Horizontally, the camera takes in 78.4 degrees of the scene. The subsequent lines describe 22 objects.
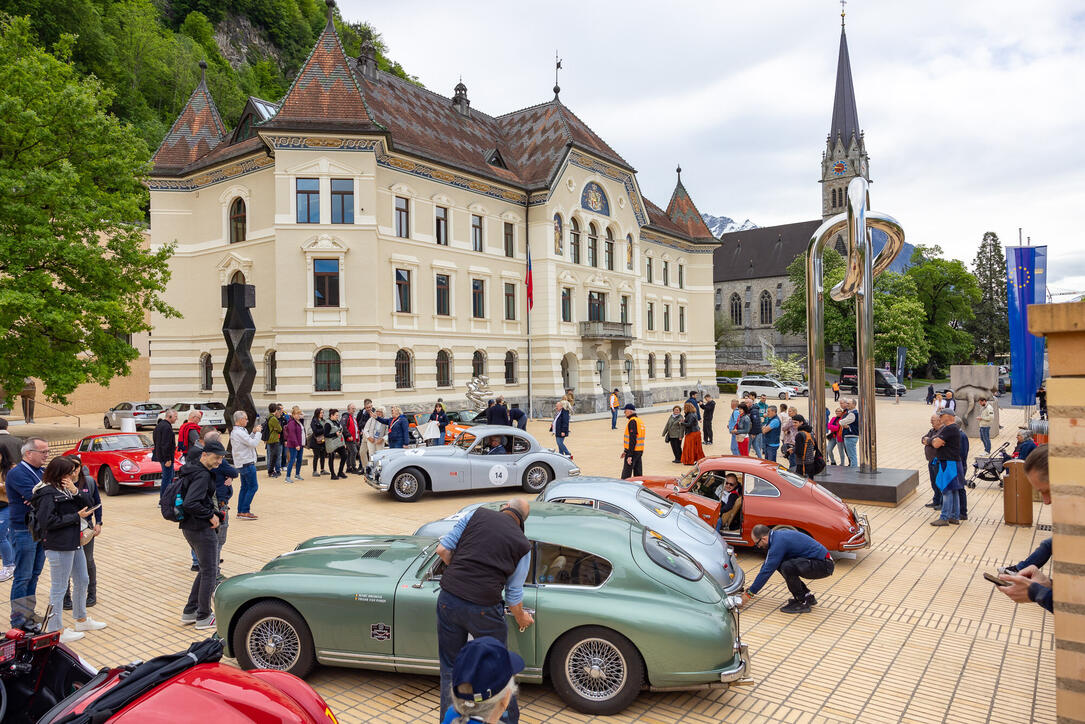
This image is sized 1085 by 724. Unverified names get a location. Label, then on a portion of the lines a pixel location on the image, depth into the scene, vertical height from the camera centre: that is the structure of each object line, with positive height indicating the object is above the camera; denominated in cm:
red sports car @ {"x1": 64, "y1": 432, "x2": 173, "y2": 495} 1502 -203
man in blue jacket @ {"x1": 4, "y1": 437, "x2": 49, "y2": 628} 695 -151
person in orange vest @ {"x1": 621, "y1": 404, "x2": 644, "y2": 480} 1488 -174
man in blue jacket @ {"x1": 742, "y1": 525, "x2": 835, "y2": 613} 738 -221
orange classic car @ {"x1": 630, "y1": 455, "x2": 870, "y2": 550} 920 -199
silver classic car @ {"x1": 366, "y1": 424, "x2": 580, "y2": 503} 1417 -211
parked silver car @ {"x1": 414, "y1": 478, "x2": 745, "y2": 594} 723 -177
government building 2814 +613
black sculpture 2177 +101
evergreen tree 8019 +673
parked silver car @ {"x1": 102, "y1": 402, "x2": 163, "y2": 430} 3036 -185
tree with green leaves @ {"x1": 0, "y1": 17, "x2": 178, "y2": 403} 1981 +472
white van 4699 -167
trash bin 1164 -237
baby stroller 1559 -249
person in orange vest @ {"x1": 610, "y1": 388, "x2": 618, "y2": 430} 2912 -183
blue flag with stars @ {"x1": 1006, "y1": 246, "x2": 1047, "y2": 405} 1648 +154
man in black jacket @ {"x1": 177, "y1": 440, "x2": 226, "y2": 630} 702 -165
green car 522 -203
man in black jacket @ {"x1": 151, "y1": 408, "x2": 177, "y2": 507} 1341 -145
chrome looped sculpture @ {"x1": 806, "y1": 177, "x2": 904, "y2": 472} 1416 +157
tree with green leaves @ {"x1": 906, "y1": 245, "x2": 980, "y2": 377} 6662 +624
